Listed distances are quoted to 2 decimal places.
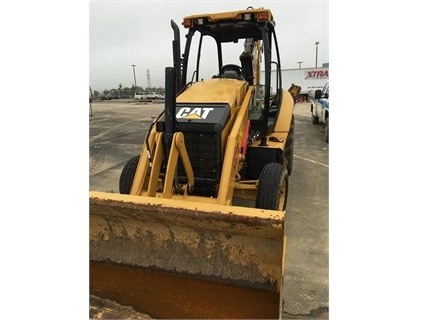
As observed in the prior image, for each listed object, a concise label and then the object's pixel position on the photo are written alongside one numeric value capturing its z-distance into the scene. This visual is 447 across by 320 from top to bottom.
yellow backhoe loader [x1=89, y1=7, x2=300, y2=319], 2.49
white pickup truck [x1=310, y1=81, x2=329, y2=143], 10.12
